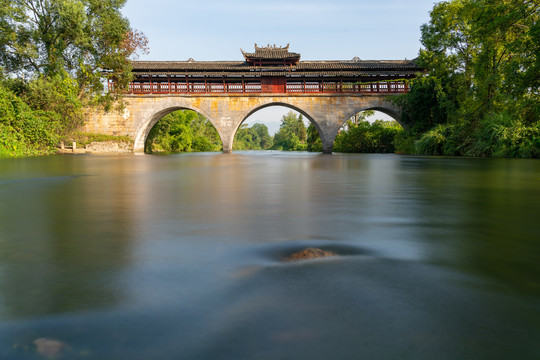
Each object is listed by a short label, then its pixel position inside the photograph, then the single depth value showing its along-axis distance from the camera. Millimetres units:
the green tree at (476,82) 12508
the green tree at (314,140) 37825
